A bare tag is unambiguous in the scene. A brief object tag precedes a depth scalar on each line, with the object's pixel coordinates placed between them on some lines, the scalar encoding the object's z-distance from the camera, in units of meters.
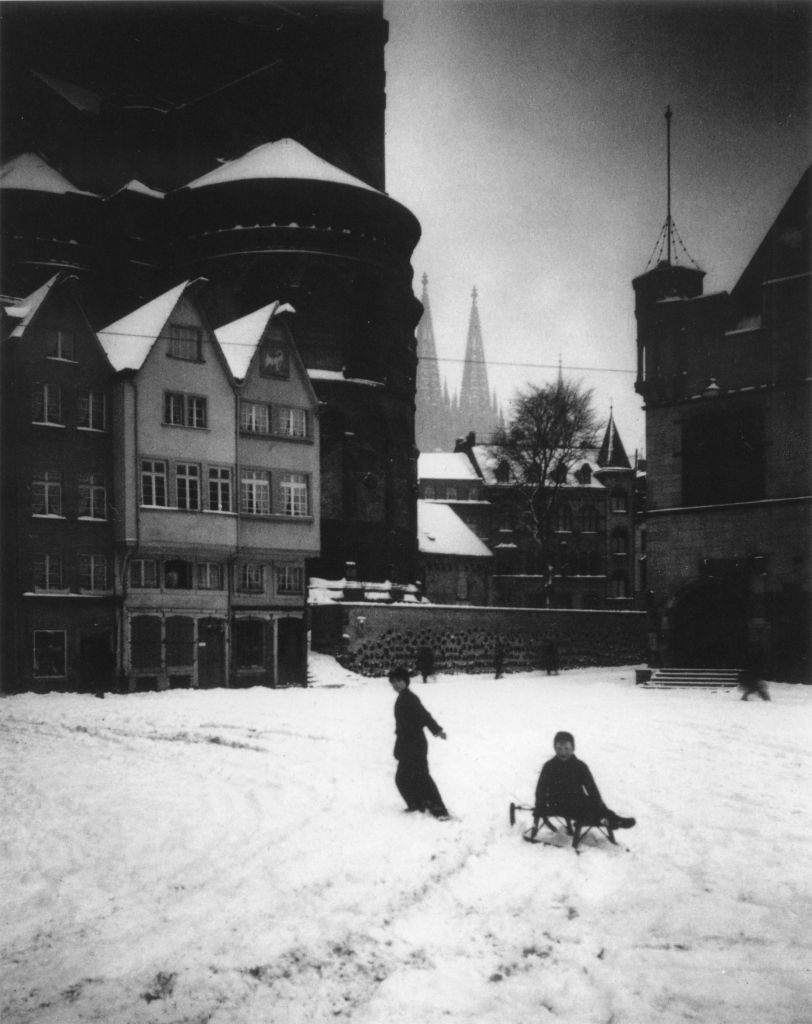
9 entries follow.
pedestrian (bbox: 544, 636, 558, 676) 46.16
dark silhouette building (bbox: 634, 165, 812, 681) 31.55
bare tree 57.78
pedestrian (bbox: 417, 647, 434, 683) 38.06
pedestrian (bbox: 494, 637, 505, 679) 42.50
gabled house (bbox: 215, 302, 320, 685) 36.91
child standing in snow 12.33
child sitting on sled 10.59
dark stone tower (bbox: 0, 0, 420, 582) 46.16
